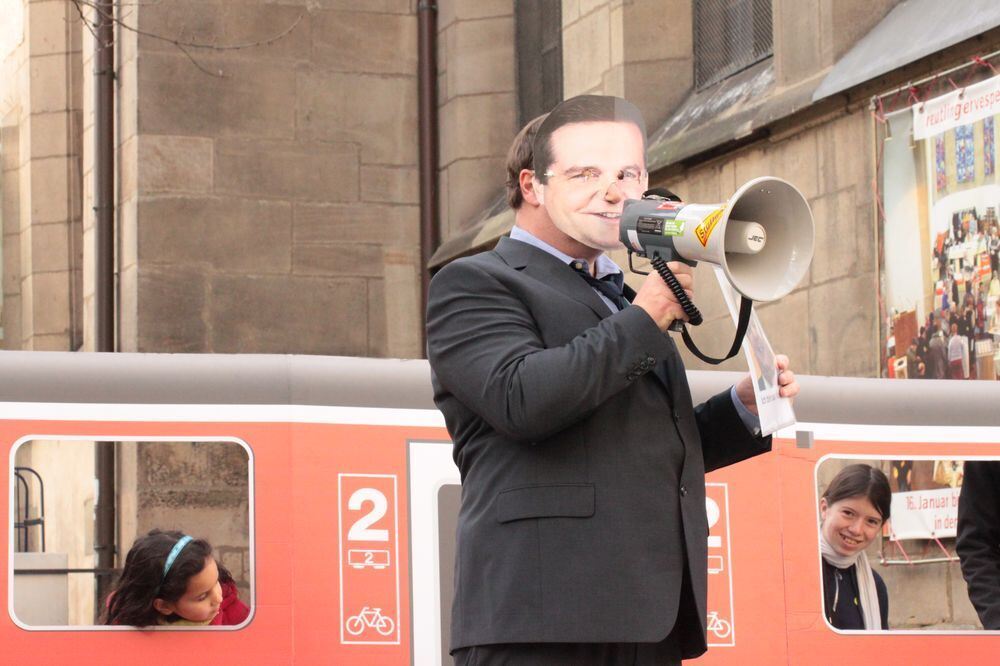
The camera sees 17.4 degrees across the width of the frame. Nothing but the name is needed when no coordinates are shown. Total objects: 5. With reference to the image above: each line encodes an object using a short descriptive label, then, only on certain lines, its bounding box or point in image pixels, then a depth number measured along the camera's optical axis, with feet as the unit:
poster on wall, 47.13
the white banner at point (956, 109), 46.95
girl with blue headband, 27.47
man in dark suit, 16.92
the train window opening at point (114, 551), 27.43
